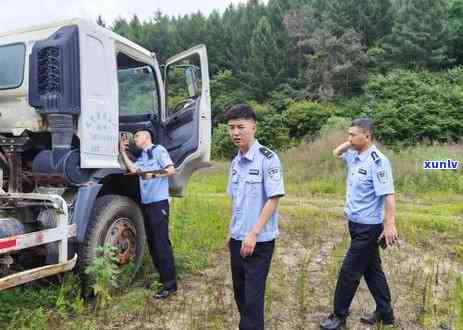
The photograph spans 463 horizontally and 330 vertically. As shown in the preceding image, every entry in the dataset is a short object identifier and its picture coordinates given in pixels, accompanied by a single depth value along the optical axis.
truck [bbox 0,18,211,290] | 3.46
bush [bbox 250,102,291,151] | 26.55
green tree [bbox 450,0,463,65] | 32.75
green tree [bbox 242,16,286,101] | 40.44
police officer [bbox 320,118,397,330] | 3.30
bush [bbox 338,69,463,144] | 22.00
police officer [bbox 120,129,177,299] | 4.14
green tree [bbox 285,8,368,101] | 34.84
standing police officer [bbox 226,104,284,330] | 2.72
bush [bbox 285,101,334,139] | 27.78
